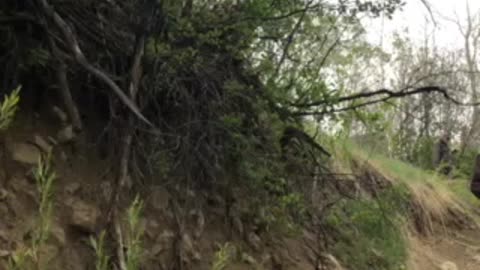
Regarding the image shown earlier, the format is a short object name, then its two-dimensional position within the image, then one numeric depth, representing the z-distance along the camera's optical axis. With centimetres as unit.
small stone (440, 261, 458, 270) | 672
